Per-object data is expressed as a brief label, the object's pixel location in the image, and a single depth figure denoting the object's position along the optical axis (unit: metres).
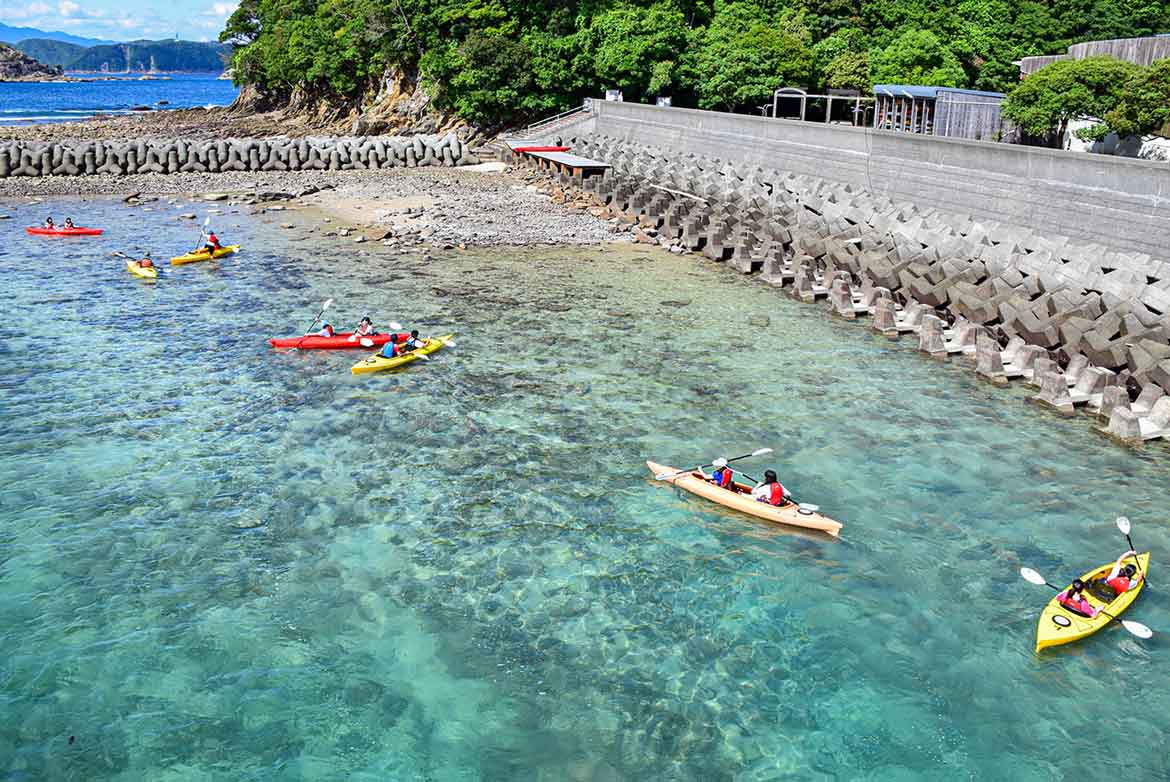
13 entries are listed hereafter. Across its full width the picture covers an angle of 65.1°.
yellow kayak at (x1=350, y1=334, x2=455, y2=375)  17.28
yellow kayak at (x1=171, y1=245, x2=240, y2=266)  25.59
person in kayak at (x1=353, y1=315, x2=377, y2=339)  18.53
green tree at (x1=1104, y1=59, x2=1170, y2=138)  27.44
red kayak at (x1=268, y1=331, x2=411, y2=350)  18.52
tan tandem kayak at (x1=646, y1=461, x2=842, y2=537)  11.72
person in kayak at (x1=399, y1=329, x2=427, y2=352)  17.85
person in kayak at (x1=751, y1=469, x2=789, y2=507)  11.98
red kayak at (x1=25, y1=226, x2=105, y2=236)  29.20
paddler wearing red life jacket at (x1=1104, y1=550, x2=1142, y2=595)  10.31
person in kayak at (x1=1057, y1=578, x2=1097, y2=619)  9.87
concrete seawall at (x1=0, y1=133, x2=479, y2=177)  41.78
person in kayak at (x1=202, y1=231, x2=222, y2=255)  26.20
